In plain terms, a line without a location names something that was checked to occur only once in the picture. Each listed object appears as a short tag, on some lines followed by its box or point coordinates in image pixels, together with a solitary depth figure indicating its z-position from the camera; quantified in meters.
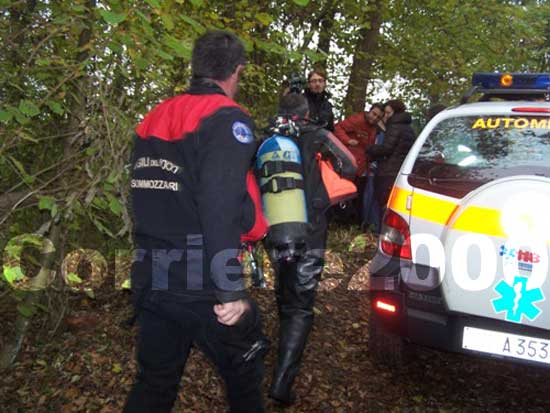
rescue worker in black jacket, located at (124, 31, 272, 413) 2.22
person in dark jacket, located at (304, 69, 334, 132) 7.22
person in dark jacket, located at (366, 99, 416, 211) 7.27
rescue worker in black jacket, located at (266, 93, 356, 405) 3.30
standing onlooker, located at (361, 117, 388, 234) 7.88
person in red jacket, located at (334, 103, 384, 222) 7.90
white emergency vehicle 3.18
